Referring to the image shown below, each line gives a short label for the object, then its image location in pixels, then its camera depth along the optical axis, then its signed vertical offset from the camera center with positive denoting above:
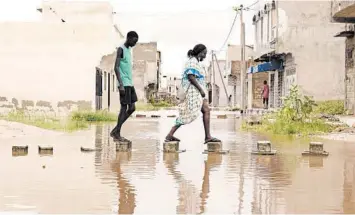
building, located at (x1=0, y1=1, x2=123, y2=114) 29.69 +1.89
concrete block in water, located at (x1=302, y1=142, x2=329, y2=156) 10.40 -0.60
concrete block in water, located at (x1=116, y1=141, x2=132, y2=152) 11.05 -0.59
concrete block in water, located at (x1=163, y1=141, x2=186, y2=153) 10.80 -0.59
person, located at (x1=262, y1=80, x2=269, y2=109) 34.81 +0.93
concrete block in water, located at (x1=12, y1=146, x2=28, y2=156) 10.34 -0.64
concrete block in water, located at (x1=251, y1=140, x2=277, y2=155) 10.51 -0.60
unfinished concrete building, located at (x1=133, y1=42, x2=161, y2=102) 74.31 +5.28
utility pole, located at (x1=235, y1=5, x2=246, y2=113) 38.94 +3.21
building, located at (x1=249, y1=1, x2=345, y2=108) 33.25 +3.30
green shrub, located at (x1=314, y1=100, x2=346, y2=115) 28.09 +0.19
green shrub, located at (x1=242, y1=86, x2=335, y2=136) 16.59 -0.22
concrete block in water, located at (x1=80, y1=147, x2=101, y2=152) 10.88 -0.64
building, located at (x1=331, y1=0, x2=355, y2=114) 26.08 +2.28
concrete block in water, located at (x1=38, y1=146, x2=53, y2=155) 10.41 -0.63
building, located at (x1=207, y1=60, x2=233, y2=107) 80.38 +2.70
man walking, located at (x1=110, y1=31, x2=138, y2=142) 11.27 +0.54
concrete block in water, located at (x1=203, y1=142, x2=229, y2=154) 10.88 -0.59
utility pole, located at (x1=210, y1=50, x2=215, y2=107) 77.44 +3.21
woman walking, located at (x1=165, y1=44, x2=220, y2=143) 11.23 +0.29
